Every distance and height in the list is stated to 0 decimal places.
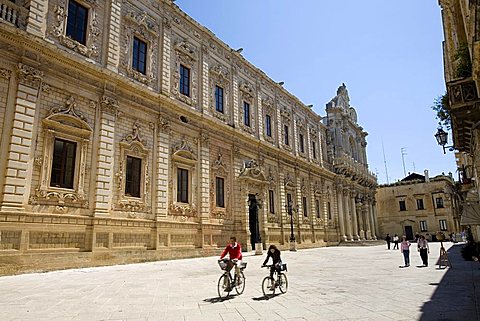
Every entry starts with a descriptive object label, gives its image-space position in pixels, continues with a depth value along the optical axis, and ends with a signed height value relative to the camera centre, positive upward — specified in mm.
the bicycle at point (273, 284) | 7504 -1029
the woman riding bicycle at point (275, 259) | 7616 -504
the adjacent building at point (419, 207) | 49344 +3659
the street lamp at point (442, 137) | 11797 +3124
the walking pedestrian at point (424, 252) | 13945 -773
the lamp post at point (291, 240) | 24583 -308
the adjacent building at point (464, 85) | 7457 +3431
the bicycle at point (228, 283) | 7398 -970
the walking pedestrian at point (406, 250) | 13844 -680
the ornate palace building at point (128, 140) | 11766 +4454
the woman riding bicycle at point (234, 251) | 8179 -321
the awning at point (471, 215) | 11750 +535
